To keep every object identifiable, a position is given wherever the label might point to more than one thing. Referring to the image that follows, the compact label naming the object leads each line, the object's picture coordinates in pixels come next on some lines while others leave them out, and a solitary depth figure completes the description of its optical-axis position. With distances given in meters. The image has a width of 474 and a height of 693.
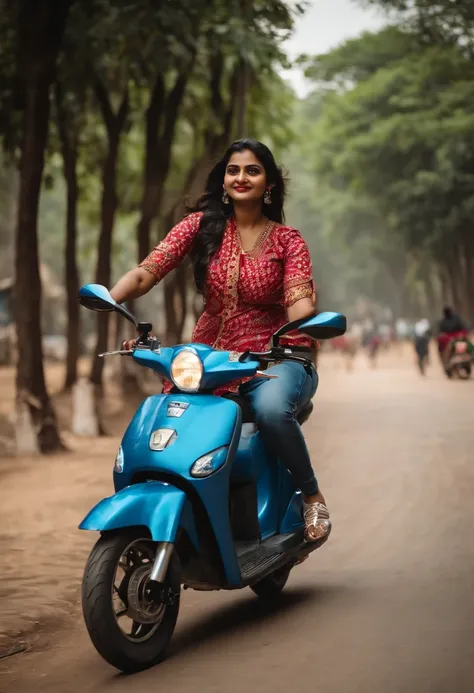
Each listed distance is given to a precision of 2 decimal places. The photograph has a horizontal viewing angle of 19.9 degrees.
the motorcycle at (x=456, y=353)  28.20
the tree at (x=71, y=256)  23.09
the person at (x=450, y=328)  28.22
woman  5.68
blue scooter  4.84
